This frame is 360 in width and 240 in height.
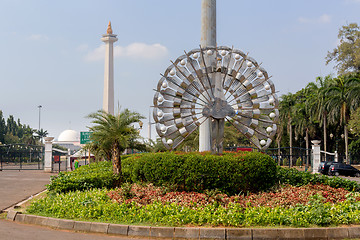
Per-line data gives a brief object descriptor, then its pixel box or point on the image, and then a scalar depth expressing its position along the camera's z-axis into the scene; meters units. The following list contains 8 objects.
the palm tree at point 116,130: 15.09
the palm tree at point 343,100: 44.09
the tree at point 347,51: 51.12
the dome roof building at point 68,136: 134.75
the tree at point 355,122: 40.94
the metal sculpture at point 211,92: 14.52
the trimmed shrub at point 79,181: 12.73
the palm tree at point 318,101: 49.22
